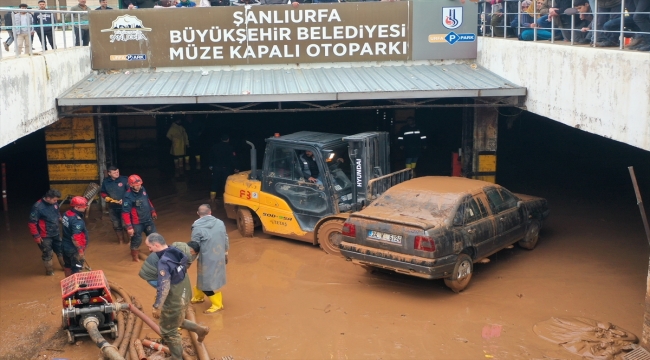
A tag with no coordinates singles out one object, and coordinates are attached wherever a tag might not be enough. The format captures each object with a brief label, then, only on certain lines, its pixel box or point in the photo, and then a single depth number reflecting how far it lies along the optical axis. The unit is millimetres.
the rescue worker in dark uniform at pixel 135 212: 11430
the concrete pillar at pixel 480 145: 14117
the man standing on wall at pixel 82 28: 13762
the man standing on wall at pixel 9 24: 12375
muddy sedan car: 9469
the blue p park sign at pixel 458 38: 14219
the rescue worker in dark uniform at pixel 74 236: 10258
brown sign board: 13938
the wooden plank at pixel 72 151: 14289
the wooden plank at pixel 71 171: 14336
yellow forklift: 11578
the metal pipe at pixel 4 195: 14722
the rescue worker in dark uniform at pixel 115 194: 12312
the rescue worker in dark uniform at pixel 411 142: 15391
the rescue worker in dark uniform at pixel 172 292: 7636
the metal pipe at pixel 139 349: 7846
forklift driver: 11875
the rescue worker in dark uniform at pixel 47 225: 10523
